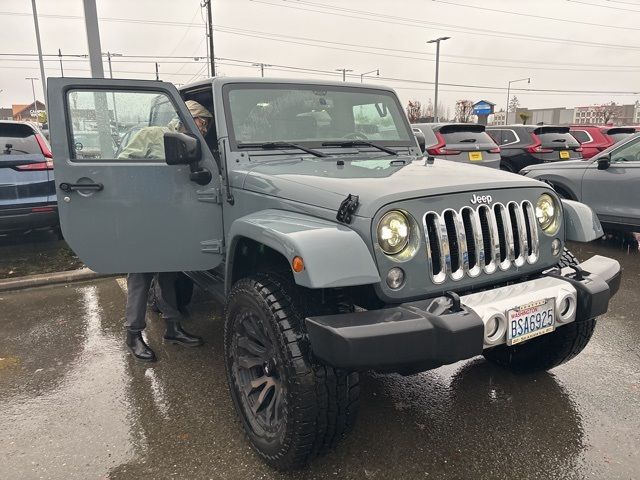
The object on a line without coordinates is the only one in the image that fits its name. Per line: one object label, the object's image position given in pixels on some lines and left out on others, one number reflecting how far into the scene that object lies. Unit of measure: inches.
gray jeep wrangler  82.9
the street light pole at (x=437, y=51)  1187.3
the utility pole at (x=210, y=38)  946.4
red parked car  467.5
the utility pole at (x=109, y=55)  1611.5
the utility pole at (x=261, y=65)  1644.9
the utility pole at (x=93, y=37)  225.3
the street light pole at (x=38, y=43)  1009.7
